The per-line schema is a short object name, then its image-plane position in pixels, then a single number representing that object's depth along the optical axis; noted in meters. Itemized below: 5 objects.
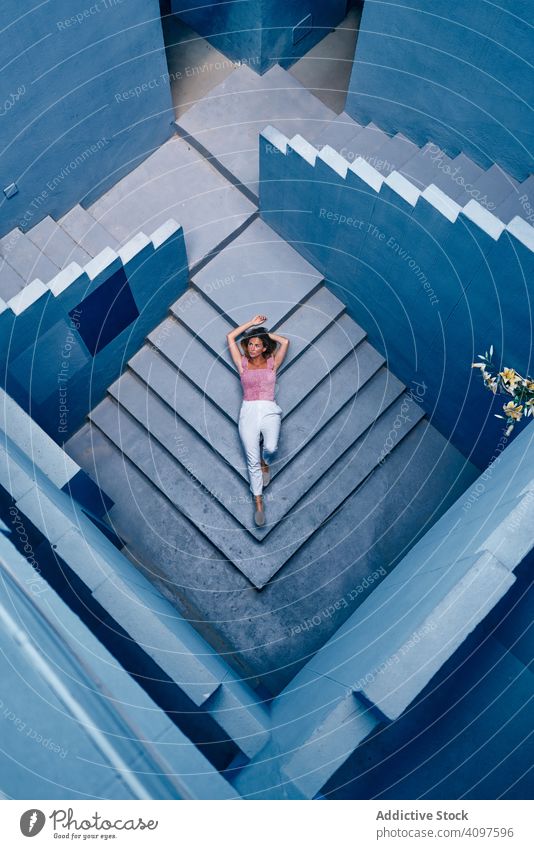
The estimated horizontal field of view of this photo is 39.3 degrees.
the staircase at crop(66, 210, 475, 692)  7.89
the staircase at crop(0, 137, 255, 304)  8.11
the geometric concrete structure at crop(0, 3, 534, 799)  5.21
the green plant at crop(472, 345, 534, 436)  5.79
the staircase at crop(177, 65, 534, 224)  7.94
